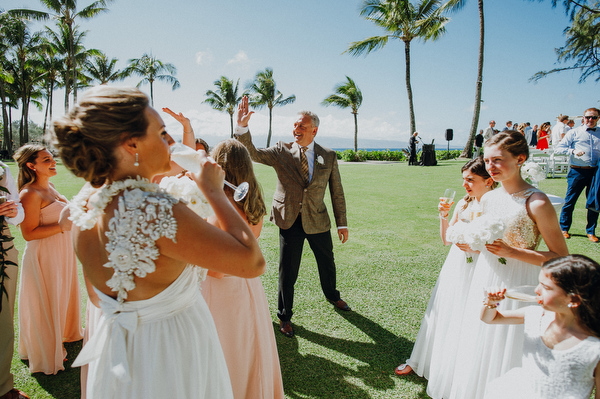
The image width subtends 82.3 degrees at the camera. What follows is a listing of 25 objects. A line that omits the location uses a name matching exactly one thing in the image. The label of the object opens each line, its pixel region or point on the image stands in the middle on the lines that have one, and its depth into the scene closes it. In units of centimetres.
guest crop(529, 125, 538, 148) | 2060
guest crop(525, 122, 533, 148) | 1971
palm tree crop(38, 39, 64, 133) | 3772
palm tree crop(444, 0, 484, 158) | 2147
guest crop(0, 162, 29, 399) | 280
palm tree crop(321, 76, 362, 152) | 4466
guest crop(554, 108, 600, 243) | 727
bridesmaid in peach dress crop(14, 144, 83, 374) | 323
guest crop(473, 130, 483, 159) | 2066
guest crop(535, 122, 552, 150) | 1783
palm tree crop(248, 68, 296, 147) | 5278
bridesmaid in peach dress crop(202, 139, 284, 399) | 260
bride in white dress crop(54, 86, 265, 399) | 134
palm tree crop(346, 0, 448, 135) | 2583
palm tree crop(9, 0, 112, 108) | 3165
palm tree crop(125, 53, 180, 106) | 4653
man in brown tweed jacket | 409
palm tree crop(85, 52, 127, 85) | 4410
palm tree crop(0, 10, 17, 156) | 3416
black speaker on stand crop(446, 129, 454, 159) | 2741
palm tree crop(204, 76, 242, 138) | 5550
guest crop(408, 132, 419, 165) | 2281
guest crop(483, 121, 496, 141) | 1772
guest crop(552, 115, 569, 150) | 1328
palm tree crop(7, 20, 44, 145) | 3594
